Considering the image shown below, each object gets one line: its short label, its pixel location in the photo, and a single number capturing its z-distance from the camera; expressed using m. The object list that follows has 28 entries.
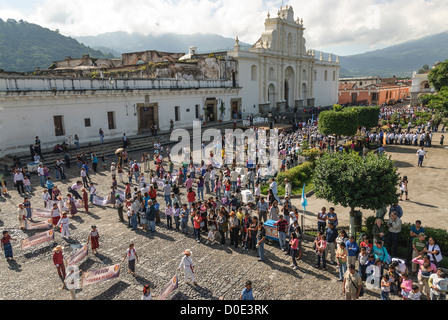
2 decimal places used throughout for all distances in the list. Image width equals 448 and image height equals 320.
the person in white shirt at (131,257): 9.16
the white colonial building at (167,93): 22.45
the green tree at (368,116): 29.17
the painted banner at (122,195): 14.55
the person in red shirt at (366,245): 8.91
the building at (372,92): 63.25
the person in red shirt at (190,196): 13.39
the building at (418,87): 59.25
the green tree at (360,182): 10.16
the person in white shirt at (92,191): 14.86
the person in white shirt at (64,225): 11.22
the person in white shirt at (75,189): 14.50
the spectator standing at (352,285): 7.59
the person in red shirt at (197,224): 11.16
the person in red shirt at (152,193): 13.95
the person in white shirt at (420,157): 19.94
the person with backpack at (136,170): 17.61
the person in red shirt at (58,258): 8.94
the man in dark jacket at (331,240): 9.55
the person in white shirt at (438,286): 7.23
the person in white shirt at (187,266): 8.73
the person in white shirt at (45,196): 13.83
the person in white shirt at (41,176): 17.05
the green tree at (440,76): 35.16
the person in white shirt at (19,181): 15.66
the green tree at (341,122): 25.59
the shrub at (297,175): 17.08
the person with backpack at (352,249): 8.77
